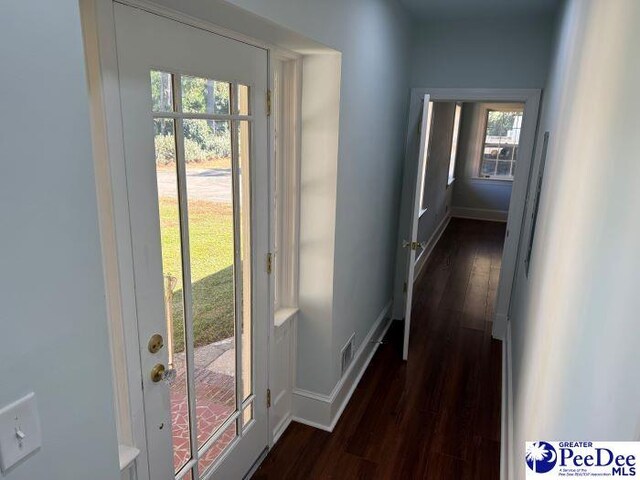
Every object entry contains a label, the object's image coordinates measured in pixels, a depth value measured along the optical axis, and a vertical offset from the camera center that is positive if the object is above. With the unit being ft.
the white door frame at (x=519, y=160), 11.43 -0.51
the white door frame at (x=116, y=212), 3.99 -0.78
